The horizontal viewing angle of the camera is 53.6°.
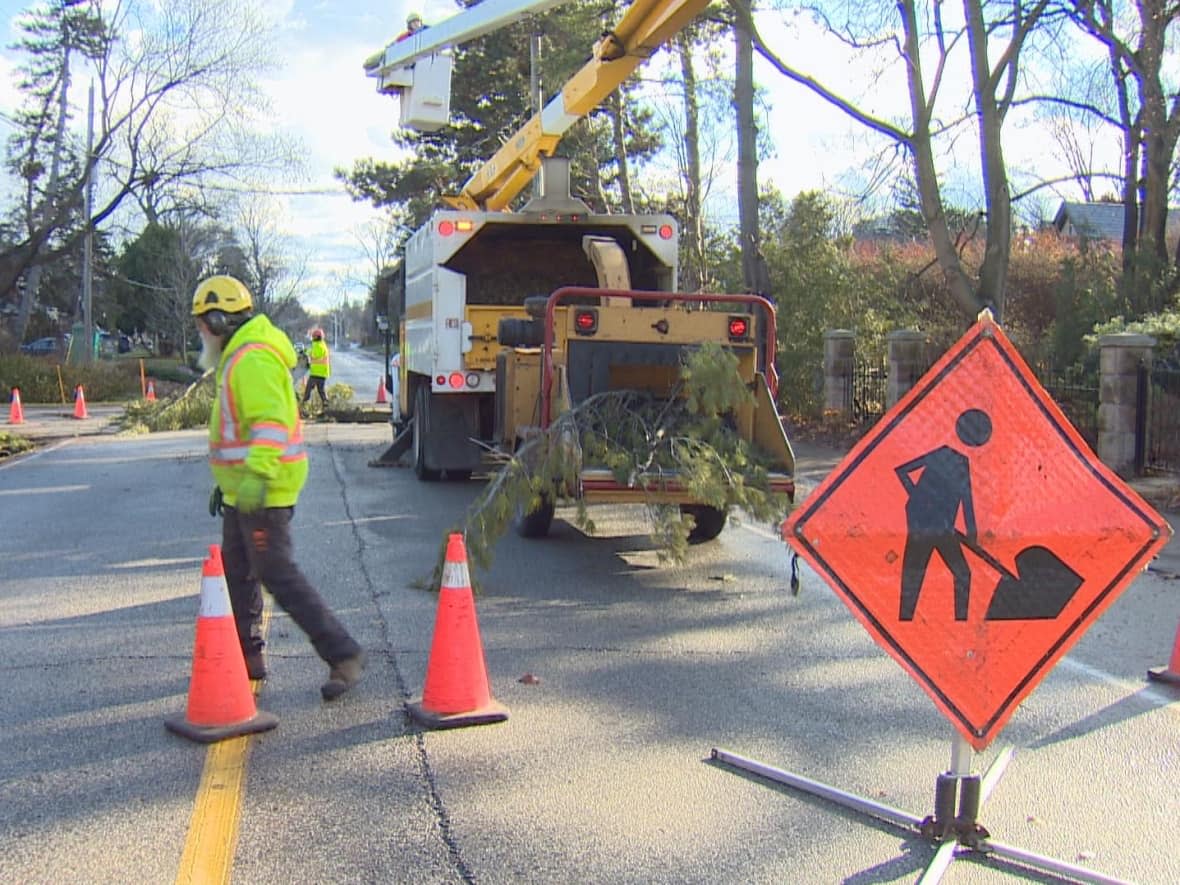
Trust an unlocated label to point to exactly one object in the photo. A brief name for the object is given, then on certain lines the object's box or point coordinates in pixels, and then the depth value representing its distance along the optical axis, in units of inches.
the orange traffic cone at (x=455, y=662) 196.1
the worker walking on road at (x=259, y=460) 199.3
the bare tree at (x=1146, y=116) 660.1
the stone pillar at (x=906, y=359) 645.3
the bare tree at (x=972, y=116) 624.4
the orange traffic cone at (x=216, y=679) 189.9
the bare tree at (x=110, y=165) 1010.1
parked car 2039.6
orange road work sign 150.7
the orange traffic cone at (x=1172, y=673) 228.2
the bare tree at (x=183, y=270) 2073.2
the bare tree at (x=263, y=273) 2541.8
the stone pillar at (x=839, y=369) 724.7
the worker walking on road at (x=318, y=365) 915.4
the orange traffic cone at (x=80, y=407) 984.9
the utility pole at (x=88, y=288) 1439.5
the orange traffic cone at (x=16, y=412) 925.8
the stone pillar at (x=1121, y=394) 483.8
